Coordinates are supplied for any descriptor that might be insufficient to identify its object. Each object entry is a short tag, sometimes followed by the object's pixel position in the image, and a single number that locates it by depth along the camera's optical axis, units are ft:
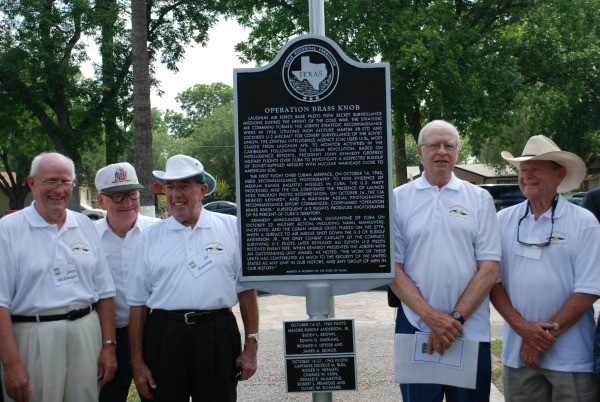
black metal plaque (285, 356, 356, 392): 11.98
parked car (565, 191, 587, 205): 80.33
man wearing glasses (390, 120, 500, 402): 11.73
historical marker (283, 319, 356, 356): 11.97
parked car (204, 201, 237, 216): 80.89
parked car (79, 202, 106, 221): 96.43
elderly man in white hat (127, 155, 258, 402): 11.96
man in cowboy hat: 11.83
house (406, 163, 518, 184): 140.05
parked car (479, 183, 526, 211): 53.42
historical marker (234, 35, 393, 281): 11.86
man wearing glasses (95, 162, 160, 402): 14.10
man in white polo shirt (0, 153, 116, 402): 11.86
